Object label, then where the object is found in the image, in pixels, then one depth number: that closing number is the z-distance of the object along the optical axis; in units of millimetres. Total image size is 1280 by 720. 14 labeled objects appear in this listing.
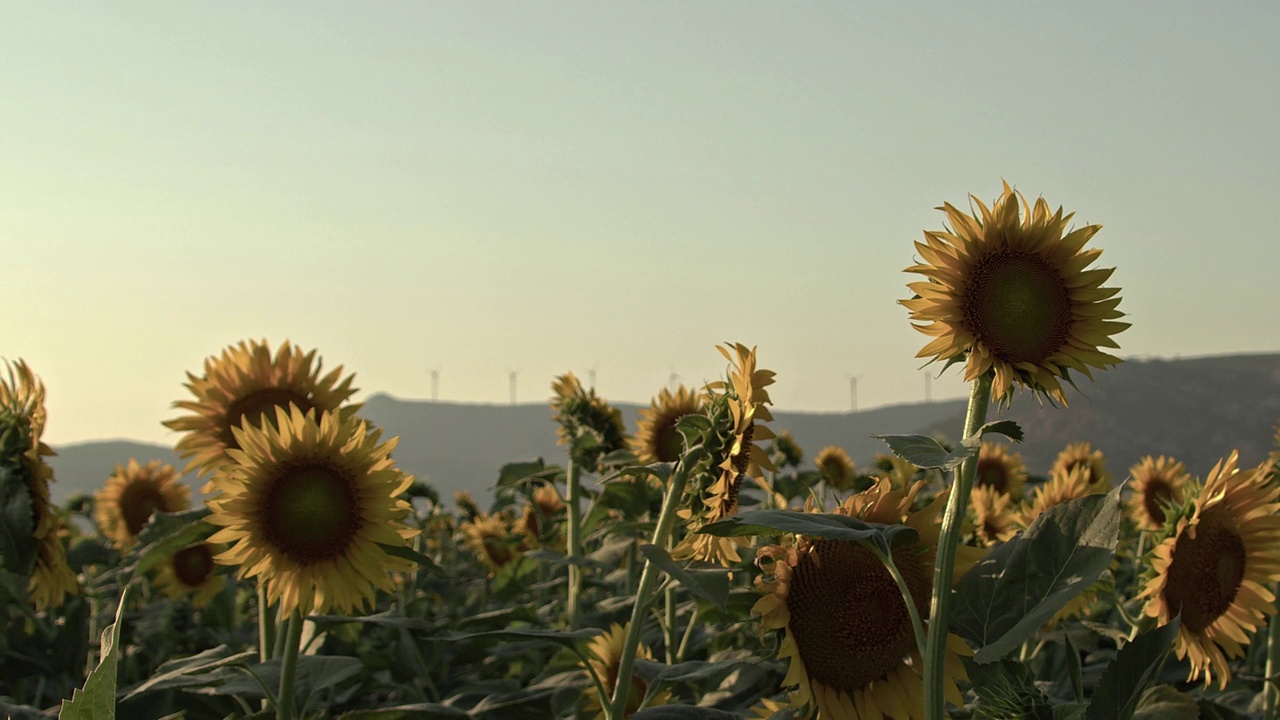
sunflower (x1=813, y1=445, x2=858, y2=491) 7977
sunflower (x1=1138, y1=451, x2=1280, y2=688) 3090
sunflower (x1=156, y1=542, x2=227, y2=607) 5949
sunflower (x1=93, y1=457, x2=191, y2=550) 6488
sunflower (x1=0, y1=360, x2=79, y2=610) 3015
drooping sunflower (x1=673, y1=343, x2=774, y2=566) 2826
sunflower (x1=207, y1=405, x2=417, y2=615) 3146
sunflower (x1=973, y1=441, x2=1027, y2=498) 7168
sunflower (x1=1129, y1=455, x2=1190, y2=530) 5305
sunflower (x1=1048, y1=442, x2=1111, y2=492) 7266
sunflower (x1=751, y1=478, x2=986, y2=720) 2412
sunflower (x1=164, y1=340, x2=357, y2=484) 3857
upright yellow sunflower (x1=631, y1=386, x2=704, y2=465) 4574
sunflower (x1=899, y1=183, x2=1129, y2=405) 2352
